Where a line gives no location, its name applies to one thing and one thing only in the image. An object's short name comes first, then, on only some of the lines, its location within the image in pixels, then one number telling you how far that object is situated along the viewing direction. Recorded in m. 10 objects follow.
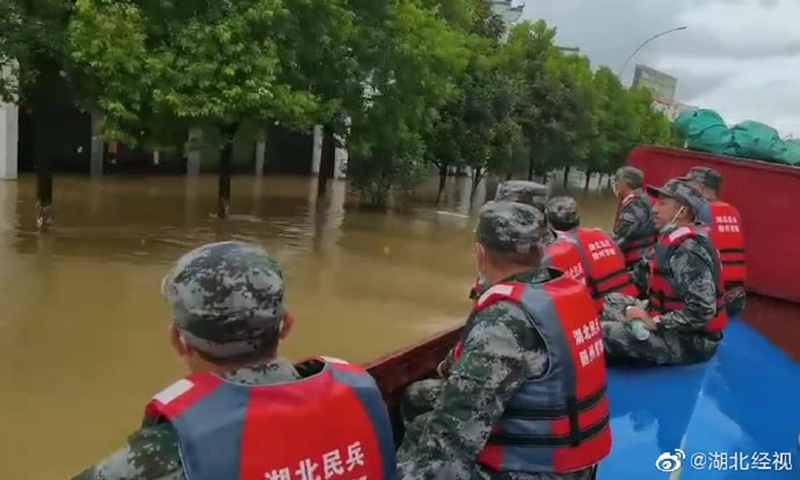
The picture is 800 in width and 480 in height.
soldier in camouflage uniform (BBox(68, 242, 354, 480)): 1.62
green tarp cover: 7.10
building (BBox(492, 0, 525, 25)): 48.22
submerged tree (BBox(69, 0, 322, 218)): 11.47
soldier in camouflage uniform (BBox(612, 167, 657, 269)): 6.75
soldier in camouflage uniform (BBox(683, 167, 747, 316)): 5.59
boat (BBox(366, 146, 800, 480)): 3.54
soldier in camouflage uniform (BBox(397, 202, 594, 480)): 2.38
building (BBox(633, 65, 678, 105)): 67.64
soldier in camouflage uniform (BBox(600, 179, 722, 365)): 4.28
